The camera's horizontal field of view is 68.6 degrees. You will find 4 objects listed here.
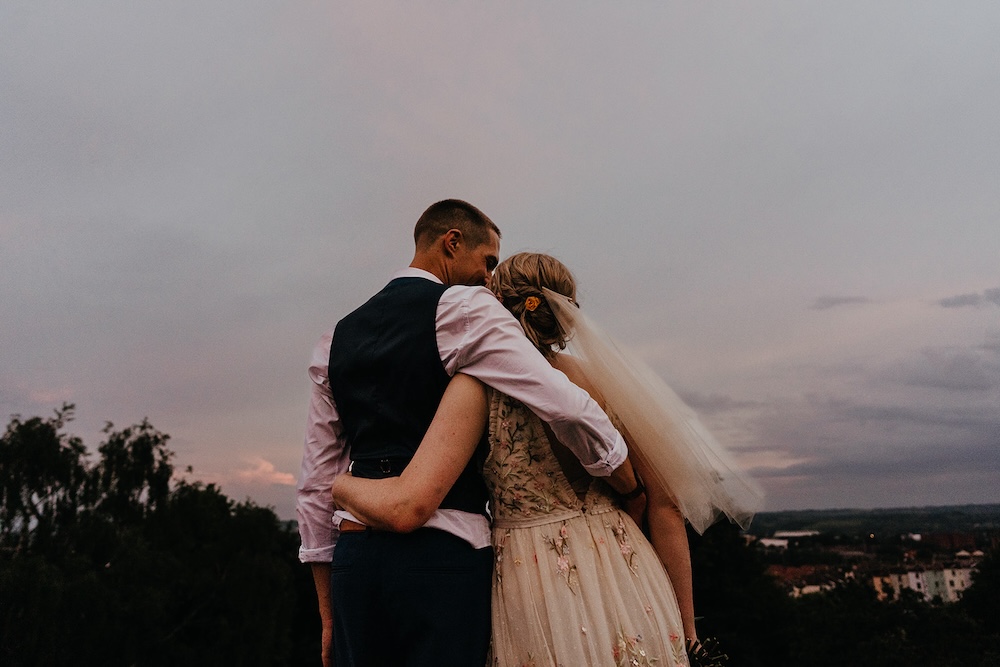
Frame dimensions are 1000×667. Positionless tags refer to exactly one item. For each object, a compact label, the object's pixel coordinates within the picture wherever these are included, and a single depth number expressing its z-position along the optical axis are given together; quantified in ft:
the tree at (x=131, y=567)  107.24
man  6.92
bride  6.96
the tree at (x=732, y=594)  112.98
